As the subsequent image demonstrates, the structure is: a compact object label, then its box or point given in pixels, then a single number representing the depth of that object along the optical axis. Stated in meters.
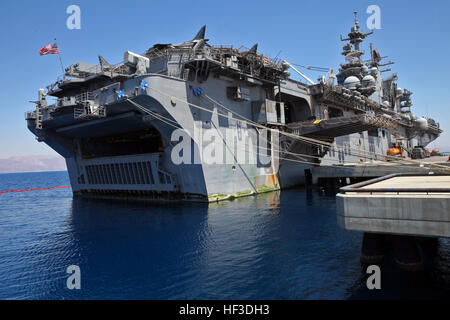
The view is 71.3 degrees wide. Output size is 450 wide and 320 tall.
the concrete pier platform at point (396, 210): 5.72
